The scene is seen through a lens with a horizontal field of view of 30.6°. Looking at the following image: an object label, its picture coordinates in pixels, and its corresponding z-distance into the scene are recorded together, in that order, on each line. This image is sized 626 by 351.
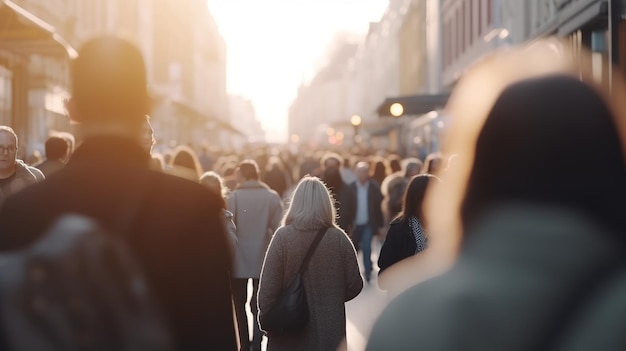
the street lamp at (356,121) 28.46
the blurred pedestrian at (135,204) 2.80
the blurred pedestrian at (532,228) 2.02
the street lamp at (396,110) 20.47
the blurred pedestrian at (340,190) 16.08
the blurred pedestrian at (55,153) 10.23
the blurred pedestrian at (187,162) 9.83
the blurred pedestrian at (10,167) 8.31
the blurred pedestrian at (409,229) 7.40
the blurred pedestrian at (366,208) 15.96
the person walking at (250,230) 9.79
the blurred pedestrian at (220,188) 8.54
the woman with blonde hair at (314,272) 6.97
